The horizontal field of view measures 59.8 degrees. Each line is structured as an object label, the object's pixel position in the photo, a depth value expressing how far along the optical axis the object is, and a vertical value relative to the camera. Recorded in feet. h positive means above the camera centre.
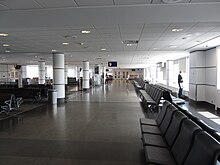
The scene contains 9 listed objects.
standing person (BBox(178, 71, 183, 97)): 47.26 -1.81
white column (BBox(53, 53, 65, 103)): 41.02 -0.05
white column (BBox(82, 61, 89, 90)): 70.08 -0.13
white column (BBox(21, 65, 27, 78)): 110.28 +2.89
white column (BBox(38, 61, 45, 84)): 75.41 +2.31
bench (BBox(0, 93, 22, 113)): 27.99 -3.98
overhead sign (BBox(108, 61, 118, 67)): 77.59 +5.11
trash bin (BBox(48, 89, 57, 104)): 38.34 -4.06
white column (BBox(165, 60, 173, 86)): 68.85 +1.17
